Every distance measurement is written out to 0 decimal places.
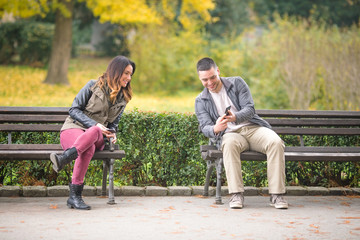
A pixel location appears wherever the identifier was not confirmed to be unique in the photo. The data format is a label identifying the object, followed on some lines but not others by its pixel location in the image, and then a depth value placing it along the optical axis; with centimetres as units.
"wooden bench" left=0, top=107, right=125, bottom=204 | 1020
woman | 1005
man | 1039
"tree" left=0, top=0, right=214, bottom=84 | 3181
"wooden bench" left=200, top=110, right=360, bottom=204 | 1074
